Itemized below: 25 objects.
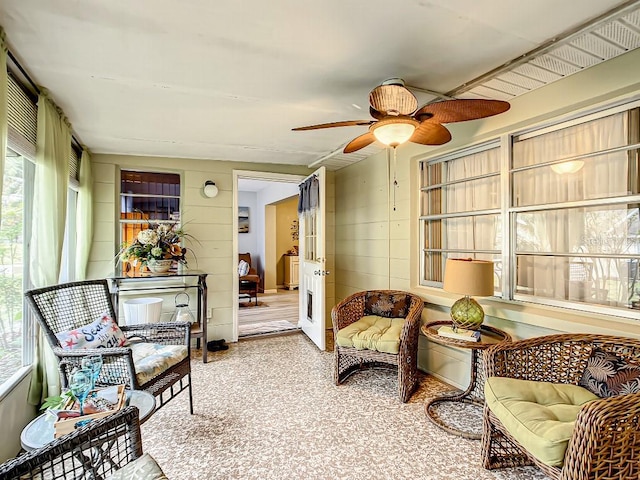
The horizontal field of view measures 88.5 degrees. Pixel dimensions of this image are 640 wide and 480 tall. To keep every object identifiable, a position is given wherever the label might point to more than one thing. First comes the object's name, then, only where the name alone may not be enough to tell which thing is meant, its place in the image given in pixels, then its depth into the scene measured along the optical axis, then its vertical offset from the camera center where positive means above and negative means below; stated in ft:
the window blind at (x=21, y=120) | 6.39 +2.51
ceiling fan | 5.88 +2.45
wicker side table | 7.35 -3.35
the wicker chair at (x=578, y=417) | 4.30 -2.52
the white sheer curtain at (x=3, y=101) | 5.18 +2.23
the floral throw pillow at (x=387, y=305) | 10.57 -2.10
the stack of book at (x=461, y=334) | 7.52 -2.19
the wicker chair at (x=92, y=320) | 6.35 -2.16
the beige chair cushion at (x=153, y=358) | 6.83 -2.63
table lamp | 7.43 -1.03
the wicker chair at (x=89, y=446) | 3.27 -2.30
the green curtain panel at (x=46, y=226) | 7.25 +0.33
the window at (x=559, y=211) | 6.44 +0.69
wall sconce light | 13.52 +2.13
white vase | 11.47 -0.87
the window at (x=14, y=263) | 6.61 -0.46
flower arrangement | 11.54 -0.23
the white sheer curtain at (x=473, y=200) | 8.87 +1.16
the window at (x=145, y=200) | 12.96 +1.65
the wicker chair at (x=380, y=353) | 8.68 -3.06
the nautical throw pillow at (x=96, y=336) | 6.75 -2.05
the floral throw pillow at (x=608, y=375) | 5.32 -2.30
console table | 11.32 -1.73
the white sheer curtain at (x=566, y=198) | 6.64 +0.95
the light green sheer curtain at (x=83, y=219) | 11.15 +0.75
